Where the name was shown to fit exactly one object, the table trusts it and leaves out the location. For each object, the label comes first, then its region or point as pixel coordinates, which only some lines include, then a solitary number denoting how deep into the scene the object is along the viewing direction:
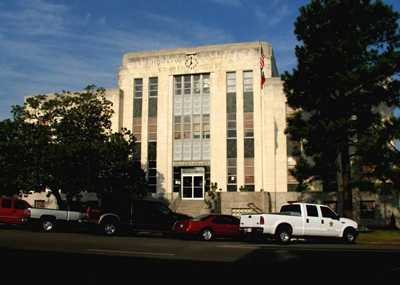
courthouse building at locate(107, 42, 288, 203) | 40.81
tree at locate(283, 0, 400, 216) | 28.34
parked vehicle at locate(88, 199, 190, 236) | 25.27
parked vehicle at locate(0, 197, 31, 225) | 27.31
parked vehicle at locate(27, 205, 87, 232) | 26.20
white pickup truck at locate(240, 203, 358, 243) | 21.00
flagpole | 40.33
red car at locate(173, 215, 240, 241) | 23.11
